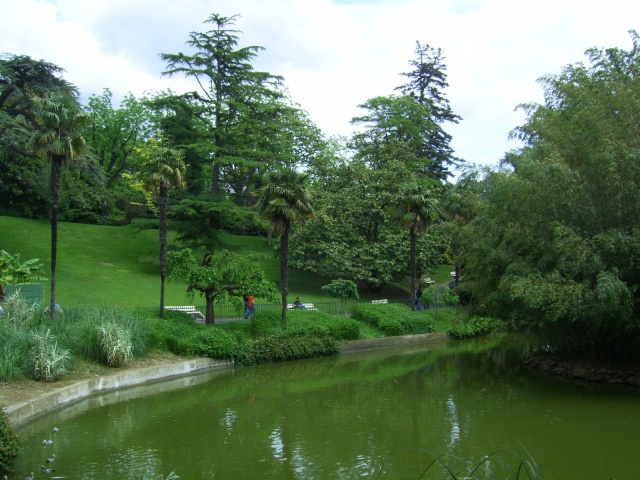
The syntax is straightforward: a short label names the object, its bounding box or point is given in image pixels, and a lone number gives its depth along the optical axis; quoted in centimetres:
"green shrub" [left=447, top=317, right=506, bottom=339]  3741
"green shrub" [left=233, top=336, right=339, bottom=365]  2609
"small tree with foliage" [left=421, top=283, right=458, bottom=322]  3784
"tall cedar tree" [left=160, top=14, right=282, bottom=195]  4381
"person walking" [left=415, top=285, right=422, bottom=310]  4130
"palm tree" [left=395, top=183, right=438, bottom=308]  3766
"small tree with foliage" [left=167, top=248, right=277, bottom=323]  2717
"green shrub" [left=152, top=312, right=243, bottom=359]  2452
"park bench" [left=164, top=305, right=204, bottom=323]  2933
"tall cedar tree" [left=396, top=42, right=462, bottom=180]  6228
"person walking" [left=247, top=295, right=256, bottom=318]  3203
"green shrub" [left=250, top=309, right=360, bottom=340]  2831
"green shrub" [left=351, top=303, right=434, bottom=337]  3419
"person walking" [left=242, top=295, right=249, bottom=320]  3186
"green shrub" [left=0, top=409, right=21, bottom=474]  1123
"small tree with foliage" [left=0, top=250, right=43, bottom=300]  2633
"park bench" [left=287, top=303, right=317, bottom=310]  3503
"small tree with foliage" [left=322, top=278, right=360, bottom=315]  3502
